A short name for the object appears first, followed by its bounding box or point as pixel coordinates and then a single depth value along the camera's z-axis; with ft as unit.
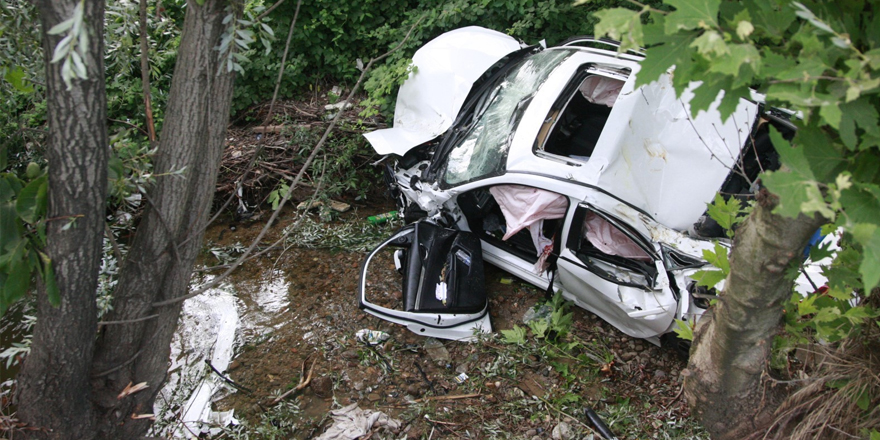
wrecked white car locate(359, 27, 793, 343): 12.38
